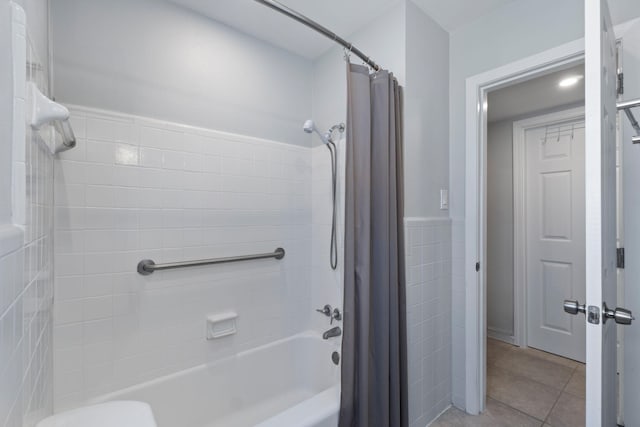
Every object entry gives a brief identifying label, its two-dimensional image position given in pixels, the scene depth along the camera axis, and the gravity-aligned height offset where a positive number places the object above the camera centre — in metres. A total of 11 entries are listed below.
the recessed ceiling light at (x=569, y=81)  2.09 +0.95
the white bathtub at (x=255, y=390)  1.30 -0.98
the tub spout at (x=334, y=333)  1.73 -0.72
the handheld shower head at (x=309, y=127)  1.69 +0.50
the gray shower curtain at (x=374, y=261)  1.32 -0.23
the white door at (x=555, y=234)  2.49 -0.22
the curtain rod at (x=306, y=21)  1.10 +0.78
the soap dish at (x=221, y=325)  1.64 -0.64
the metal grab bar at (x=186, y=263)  1.44 -0.27
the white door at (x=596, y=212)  0.80 -0.01
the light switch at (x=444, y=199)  1.86 +0.08
